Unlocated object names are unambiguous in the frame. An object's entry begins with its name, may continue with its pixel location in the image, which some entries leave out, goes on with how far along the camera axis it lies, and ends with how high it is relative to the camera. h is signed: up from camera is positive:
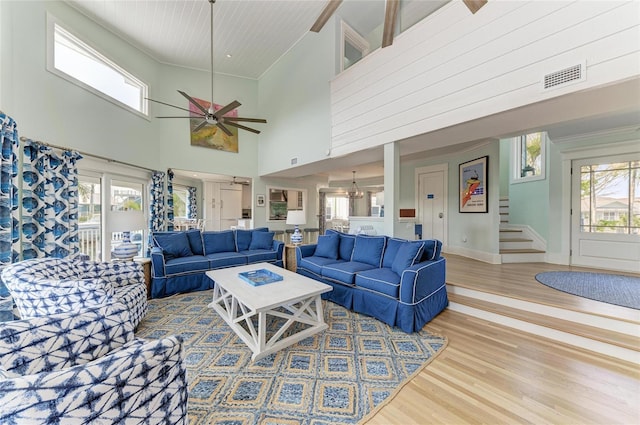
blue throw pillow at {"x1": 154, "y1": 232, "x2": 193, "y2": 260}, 3.85 -0.55
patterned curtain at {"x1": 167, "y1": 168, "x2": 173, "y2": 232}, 5.39 +0.28
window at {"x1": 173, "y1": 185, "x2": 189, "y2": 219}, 7.08 +0.30
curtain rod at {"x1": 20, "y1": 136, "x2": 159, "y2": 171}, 2.72 +0.82
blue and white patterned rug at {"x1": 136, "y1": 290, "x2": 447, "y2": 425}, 1.53 -1.27
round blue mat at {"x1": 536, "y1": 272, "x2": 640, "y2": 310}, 2.60 -0.94
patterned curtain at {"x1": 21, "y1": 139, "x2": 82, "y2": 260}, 2.68 +0.09
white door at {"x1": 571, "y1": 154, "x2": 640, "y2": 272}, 3.76 -0.01
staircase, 4.58 -0.65
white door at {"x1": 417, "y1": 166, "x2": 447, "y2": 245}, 5.61 +0.24
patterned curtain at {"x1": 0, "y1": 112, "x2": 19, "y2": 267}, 2.29 +0.23
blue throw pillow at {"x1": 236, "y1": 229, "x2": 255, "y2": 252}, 4.79 -0.57
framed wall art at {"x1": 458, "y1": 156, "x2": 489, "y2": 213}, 4.68 +0.53
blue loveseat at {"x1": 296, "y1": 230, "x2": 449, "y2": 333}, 2.51 -0.79
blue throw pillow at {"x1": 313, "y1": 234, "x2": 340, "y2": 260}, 3.91 -0.59
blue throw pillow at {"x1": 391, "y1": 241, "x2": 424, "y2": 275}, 2.79 -0.53
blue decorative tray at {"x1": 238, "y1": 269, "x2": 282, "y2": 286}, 2.61 -0.77
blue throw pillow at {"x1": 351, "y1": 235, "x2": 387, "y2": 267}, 3.38 -0.56
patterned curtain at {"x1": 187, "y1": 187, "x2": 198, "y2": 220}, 7.41 +0.24
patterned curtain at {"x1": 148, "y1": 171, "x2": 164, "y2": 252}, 4.91 +0.17
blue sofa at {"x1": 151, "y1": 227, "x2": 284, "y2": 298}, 3.53 -0.78
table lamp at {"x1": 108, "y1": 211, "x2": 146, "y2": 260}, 3.11 -0.20
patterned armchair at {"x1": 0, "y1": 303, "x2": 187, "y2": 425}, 0.75 -0.63
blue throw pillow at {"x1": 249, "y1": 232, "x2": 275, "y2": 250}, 4.88 -0.60
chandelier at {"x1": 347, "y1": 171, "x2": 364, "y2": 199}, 7.67 +0.59
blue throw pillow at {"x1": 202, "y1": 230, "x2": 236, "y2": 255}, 4.42 -0.59
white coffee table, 2.09 -0.86
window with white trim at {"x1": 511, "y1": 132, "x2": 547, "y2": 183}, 5.07 +1.25
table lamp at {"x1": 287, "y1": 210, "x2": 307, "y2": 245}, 4.86 -0.18
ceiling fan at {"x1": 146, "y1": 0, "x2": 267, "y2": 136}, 3.24 +1.33
